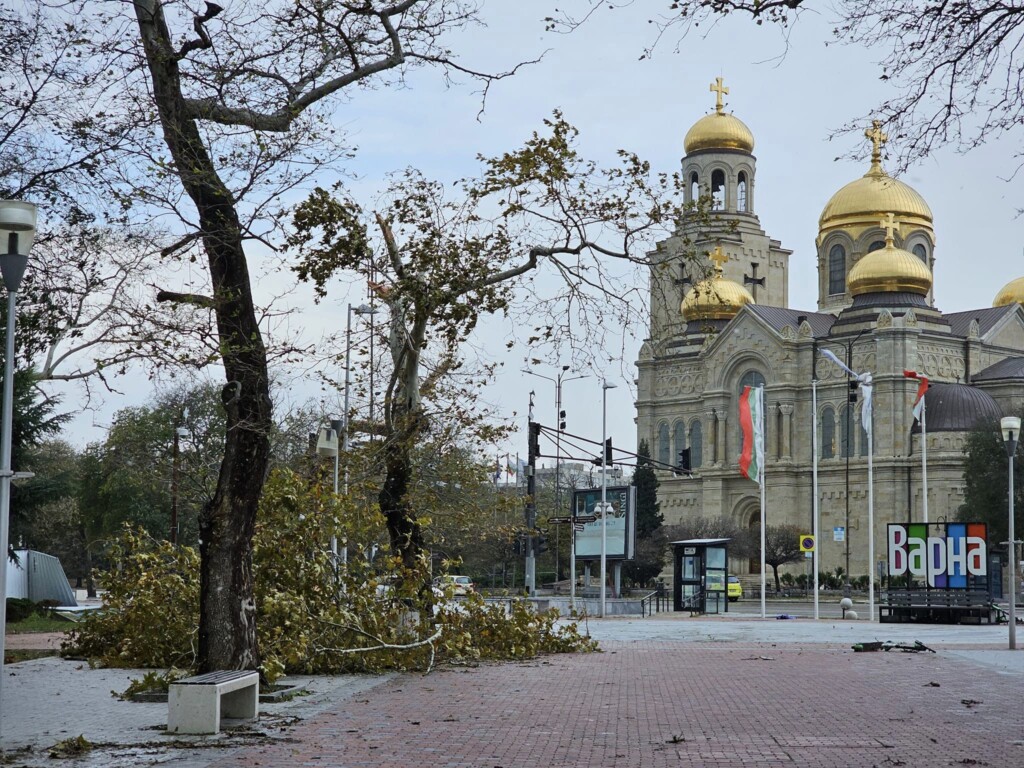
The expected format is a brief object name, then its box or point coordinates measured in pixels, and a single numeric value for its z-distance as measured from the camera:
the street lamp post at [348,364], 26.38
